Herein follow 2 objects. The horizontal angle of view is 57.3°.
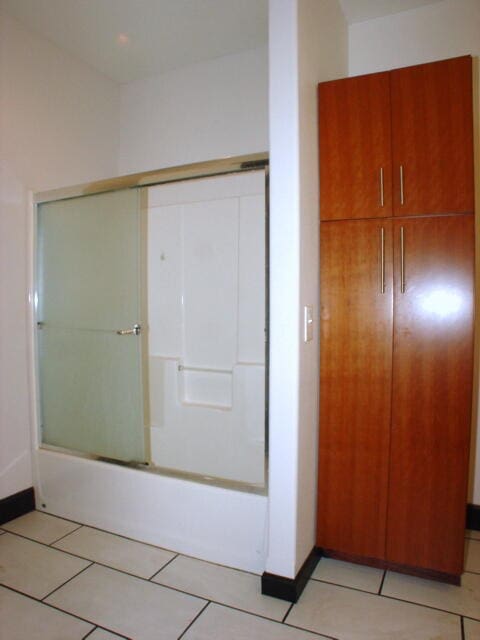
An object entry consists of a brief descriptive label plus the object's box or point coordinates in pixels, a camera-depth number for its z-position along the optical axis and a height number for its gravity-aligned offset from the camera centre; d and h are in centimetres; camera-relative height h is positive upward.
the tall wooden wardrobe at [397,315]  168 -4
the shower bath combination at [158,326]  225 -11
